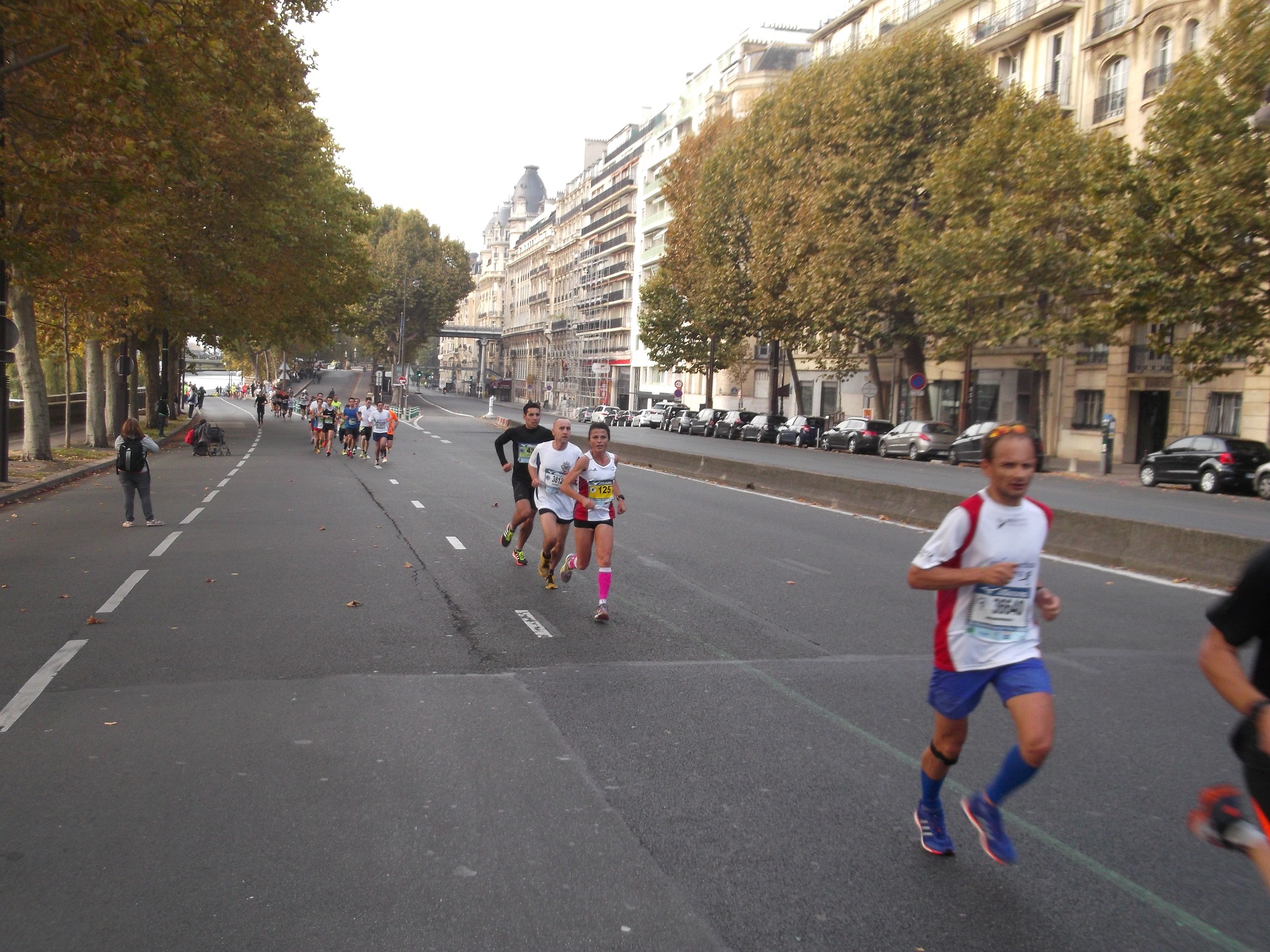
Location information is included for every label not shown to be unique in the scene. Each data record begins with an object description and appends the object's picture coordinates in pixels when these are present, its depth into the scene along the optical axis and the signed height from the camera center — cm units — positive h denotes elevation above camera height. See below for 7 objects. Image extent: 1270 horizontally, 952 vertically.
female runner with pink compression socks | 919 -109
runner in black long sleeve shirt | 1209 -113
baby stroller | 3250 -244
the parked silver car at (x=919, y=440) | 3912 -242
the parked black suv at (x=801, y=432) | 4991 -278
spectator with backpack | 1488 -145
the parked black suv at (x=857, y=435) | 4425 -257
